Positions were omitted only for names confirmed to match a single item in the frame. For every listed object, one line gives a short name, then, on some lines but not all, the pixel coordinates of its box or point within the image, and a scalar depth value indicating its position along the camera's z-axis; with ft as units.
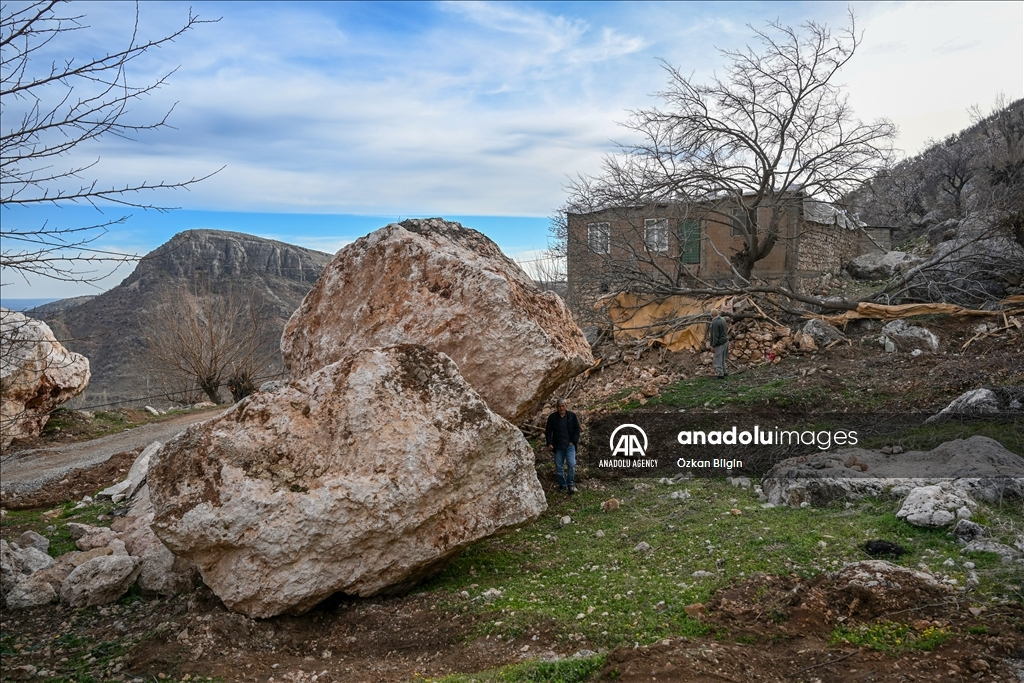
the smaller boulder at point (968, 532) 19.47
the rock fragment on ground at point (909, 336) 45.83
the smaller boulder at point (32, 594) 21.42
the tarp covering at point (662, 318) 55.11
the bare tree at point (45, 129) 14.98
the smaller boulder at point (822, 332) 50.26
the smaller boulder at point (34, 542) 25.98
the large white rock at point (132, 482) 32.30
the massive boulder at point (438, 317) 25.91
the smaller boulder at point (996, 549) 18.10
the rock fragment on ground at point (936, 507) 20.47
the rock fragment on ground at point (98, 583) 21.24
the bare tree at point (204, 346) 77.20
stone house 59.77
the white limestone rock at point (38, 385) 46.24
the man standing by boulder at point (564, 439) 30.27
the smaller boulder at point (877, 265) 70.95
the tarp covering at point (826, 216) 68.86
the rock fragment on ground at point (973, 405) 32.42
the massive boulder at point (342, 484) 18.89
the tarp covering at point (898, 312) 47.73
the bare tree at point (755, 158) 59.16
